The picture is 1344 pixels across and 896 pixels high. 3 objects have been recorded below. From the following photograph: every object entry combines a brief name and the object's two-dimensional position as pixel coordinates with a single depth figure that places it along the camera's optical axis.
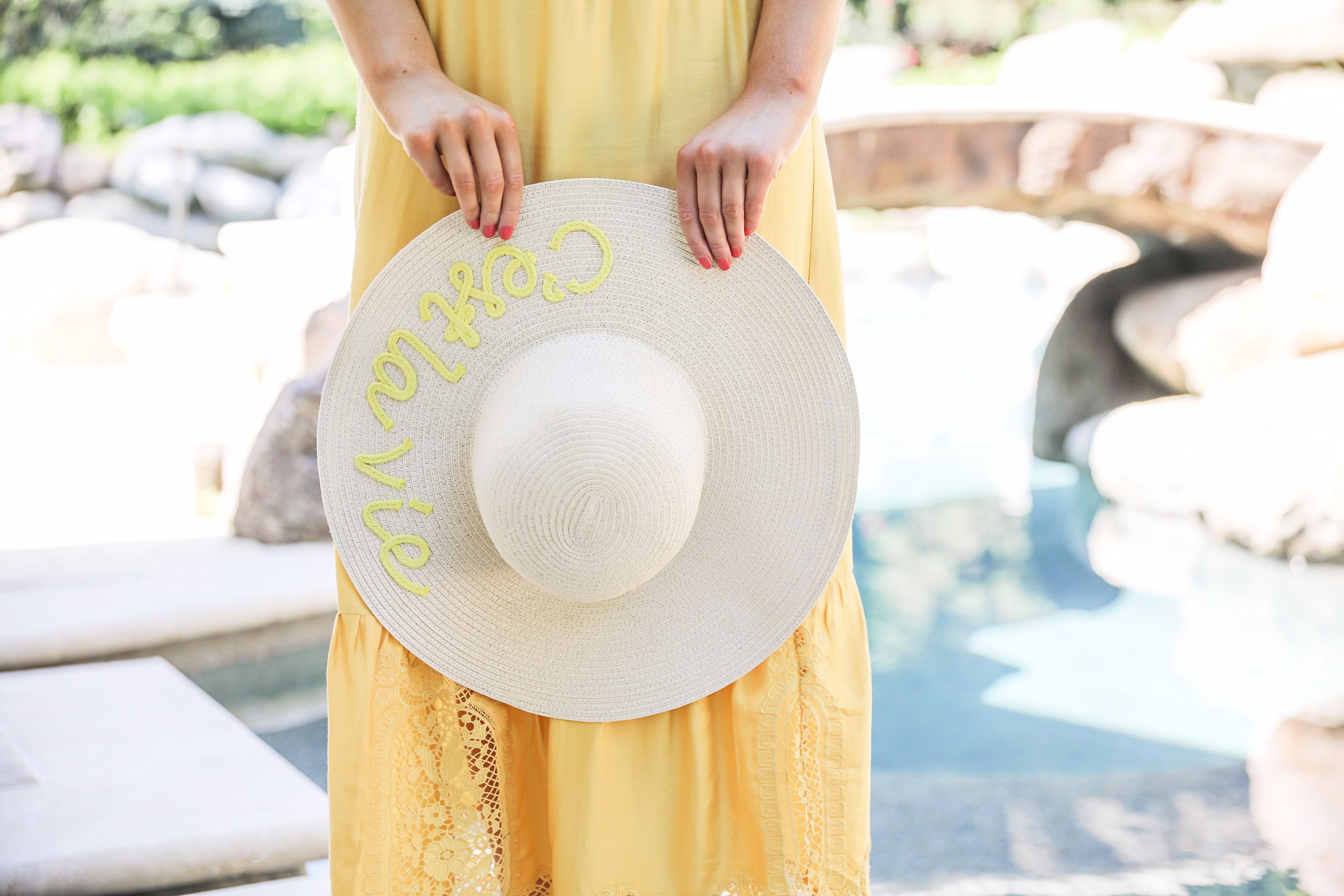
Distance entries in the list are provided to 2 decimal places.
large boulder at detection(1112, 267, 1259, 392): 4.57
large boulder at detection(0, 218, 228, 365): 5.35
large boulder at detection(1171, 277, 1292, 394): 4.25
